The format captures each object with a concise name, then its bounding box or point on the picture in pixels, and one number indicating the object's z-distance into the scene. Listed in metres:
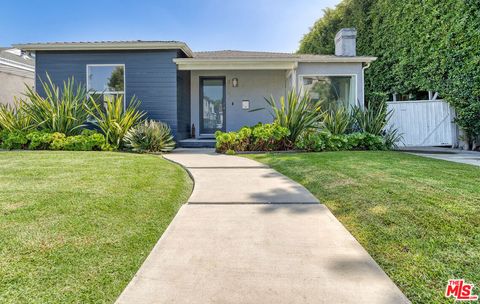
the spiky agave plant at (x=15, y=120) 8.18
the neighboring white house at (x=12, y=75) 12.26
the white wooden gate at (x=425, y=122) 9.43
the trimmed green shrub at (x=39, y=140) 7.73
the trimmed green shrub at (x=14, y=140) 7.77
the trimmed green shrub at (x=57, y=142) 7.69
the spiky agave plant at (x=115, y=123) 7.88
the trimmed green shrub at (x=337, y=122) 8.02
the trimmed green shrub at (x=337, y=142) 7.46
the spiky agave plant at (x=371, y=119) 8.13
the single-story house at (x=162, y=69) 8.96
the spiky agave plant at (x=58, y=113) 8.09
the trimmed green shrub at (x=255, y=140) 7.58
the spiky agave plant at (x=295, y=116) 7.54
